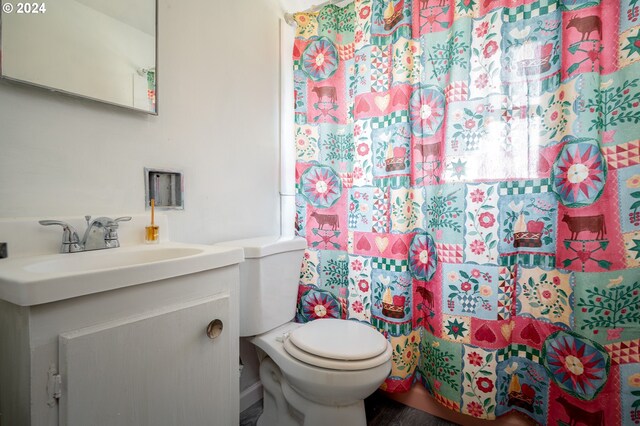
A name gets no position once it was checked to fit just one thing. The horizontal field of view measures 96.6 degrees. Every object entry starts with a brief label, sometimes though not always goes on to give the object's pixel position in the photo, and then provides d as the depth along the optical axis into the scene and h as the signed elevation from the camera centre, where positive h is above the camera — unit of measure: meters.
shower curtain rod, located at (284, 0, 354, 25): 1.51 +1.09
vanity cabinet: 0.55 -0.33
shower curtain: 0.96 +0.06
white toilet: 0.96 -0.52
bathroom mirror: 0.78 +0.50
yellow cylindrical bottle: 1.03 -0.08
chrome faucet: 0.83 -0.08
